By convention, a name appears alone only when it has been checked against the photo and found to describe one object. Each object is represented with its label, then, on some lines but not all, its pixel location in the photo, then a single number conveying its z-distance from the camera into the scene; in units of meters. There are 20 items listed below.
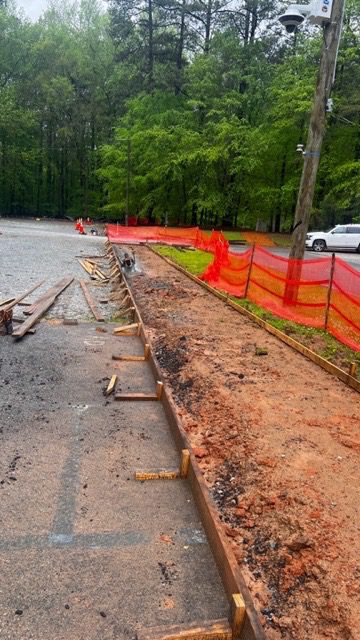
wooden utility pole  8.21
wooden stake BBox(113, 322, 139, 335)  7.83
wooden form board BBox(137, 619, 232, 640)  2.20
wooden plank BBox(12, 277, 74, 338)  7.11
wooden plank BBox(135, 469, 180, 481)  3.62
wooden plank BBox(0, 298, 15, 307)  8.41
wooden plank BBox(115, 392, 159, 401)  5.09
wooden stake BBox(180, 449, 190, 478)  3.63
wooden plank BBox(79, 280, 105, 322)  8.82
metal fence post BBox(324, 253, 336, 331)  7.78
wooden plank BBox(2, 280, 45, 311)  7.60
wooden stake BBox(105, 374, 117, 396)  5.21
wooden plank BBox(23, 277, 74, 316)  8.68
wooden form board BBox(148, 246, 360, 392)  5.81
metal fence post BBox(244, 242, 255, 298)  10.84
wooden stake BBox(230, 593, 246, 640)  2.23
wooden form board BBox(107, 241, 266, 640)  2.21
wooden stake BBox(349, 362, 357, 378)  5.94
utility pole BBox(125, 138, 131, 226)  37.38
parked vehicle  25.17
